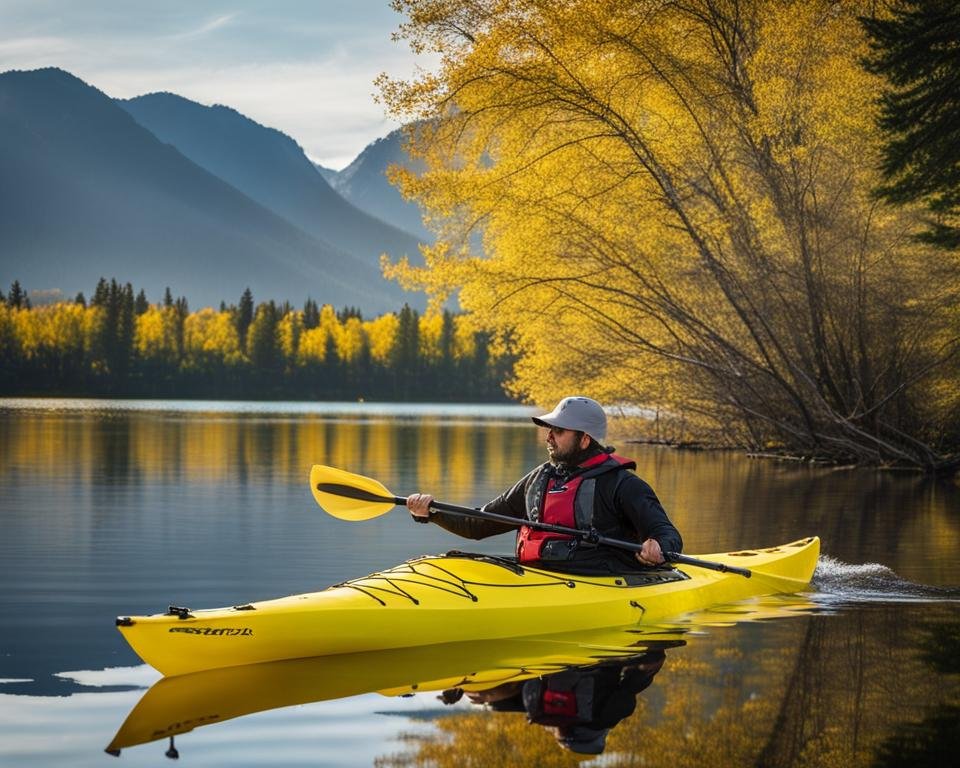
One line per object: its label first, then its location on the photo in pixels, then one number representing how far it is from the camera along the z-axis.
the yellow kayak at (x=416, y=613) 6.16
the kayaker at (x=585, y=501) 7.47
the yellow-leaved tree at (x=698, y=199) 18.30
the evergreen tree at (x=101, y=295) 118.44
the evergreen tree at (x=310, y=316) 132.75
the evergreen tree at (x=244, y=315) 123.11
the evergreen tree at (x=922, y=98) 14.85
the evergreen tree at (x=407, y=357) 121.12
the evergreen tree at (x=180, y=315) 120.63
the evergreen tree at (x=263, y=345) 119.90
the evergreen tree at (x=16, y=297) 124.94
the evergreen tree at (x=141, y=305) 127.88
